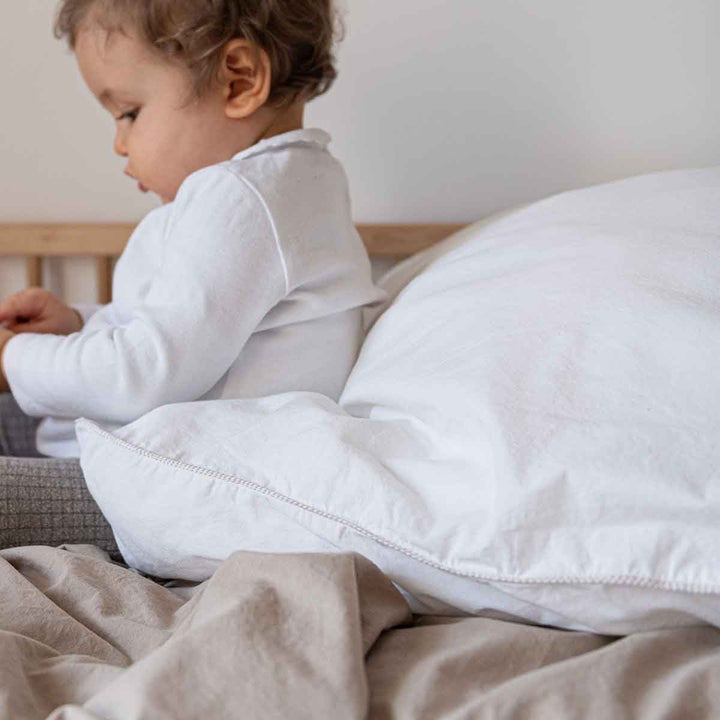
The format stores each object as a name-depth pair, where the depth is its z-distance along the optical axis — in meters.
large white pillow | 0.65
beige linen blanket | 0.54
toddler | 0.90
